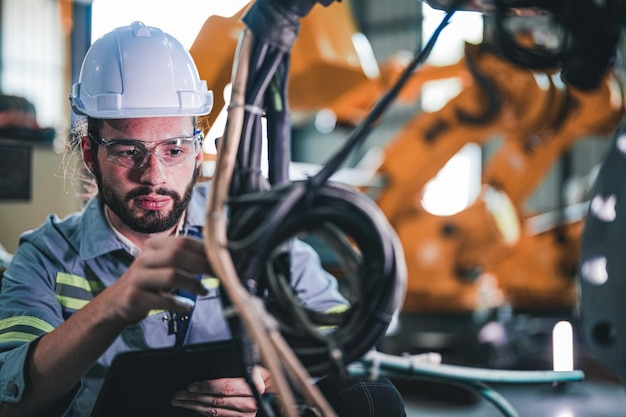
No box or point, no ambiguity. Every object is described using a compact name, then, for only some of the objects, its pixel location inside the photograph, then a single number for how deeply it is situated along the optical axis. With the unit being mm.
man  1876
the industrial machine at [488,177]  5516
